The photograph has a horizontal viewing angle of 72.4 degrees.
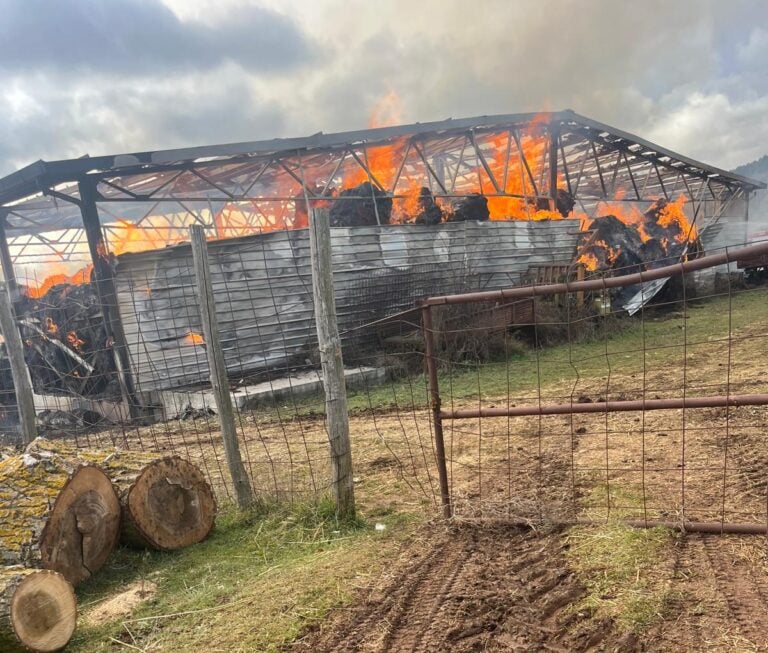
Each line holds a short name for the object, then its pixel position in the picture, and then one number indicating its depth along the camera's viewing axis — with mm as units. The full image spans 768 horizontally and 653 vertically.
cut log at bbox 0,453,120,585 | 3494
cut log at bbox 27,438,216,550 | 4129
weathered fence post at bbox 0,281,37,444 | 5773
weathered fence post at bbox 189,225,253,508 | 4641
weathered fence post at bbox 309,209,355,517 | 4141
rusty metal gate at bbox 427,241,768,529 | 3758
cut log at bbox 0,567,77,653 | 2799
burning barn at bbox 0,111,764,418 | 10586
